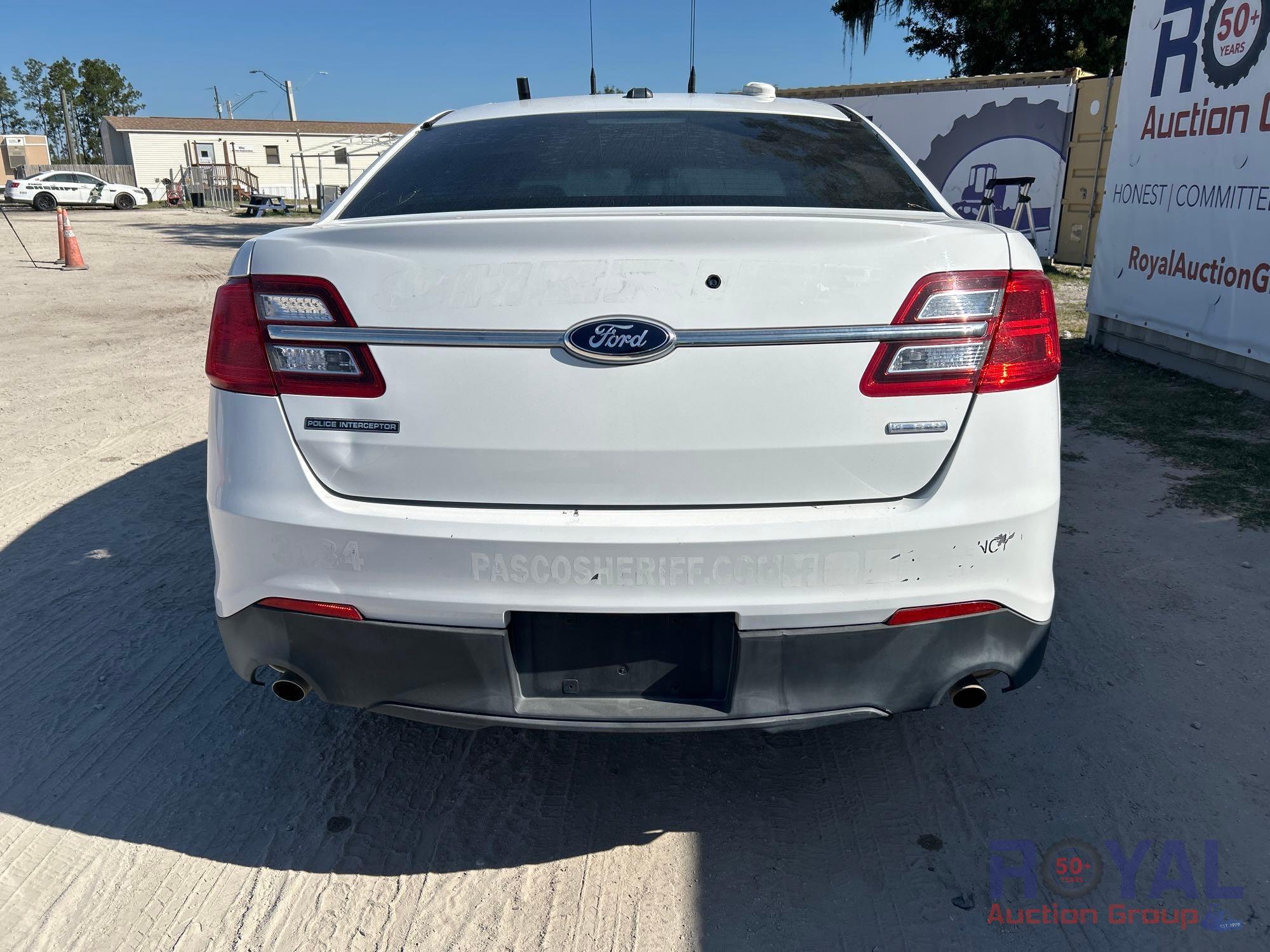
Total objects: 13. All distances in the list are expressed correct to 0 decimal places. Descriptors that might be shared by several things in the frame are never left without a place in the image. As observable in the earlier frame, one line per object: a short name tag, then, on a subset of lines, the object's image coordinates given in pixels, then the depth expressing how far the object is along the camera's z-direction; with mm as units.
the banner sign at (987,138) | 14281
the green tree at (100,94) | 78812
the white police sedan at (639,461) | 1794
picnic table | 35394
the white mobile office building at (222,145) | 58531
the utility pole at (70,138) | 64500
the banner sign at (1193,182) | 5953
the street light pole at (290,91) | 58969
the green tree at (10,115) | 93000
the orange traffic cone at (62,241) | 15113
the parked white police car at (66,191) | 37688
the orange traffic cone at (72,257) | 15117
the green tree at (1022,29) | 21594
